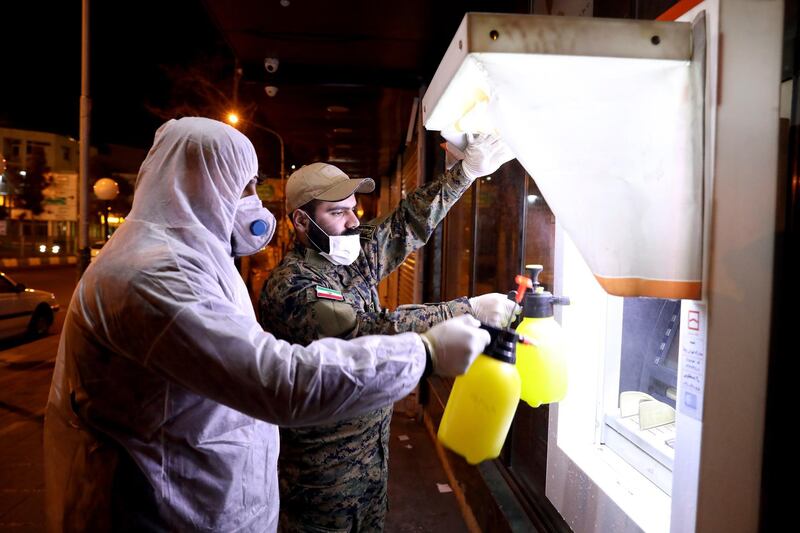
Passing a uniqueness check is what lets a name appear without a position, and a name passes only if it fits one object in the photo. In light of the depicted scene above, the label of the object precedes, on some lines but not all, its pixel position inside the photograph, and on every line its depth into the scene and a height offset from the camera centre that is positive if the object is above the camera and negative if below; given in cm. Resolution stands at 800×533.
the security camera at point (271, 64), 511 +201
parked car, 1016 -141
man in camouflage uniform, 234 -25
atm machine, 122 +26
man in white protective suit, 131 -33
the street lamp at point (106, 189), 1209 +147
